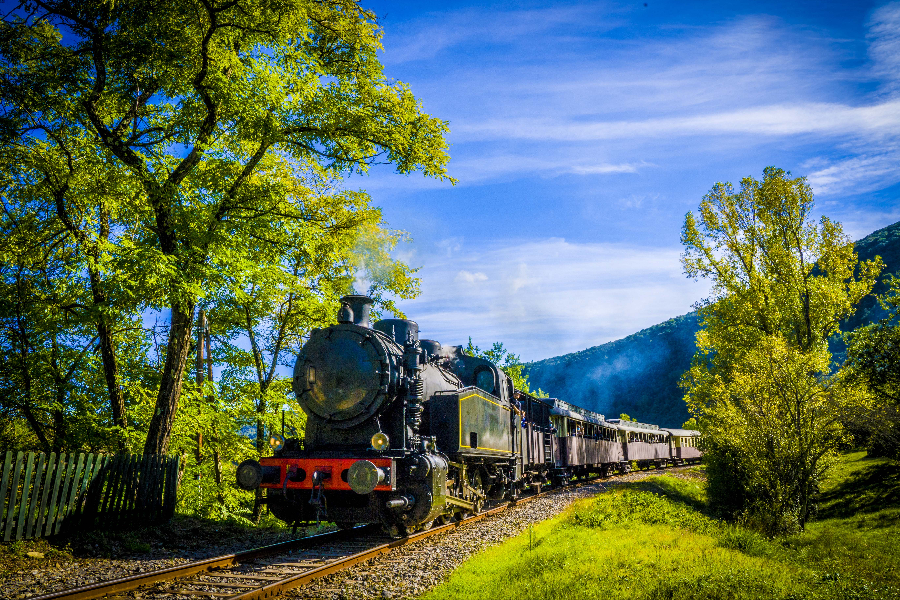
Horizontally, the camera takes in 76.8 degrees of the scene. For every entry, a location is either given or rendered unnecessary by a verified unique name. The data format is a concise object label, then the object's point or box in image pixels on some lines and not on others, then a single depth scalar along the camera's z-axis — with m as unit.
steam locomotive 8.12
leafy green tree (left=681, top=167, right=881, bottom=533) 14.02
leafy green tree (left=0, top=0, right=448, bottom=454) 10.26
